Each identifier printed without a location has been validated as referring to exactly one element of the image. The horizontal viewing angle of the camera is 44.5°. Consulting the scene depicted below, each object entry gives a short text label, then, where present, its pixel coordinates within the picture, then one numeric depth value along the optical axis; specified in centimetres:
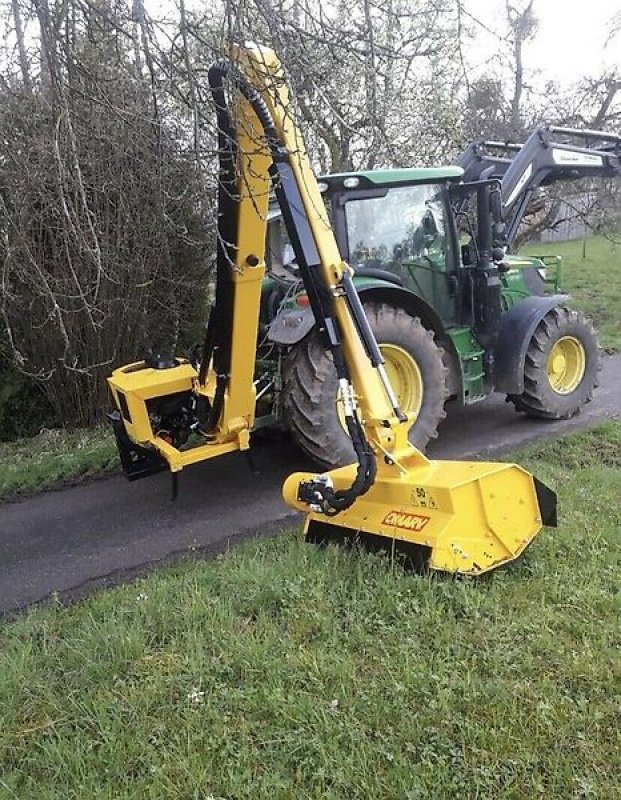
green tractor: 530
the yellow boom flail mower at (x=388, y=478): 349
